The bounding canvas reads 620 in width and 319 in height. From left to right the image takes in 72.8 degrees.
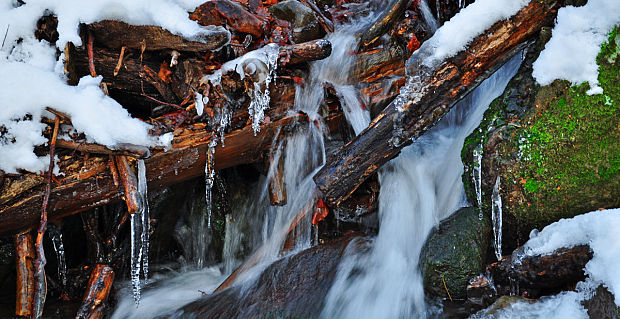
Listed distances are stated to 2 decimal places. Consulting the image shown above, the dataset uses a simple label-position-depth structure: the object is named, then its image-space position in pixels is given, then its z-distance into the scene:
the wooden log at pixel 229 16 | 3.60
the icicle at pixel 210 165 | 3.72
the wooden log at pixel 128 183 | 3.33
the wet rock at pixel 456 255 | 3.39
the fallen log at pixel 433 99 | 3.42
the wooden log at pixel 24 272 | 3.11
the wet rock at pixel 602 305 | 2.31
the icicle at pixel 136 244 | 3.42
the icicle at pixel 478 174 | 3.58
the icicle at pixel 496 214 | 3.46
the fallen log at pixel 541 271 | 2.85
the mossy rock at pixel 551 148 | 3.14
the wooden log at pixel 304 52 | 3.89
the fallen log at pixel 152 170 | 3.09
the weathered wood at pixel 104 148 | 3.14
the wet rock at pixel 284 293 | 3.46
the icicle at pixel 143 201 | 3.40
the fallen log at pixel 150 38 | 3.46
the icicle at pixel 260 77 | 3.67
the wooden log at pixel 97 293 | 3.52
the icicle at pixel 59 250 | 3.66
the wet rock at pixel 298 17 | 4.32
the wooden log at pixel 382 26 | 4.56
